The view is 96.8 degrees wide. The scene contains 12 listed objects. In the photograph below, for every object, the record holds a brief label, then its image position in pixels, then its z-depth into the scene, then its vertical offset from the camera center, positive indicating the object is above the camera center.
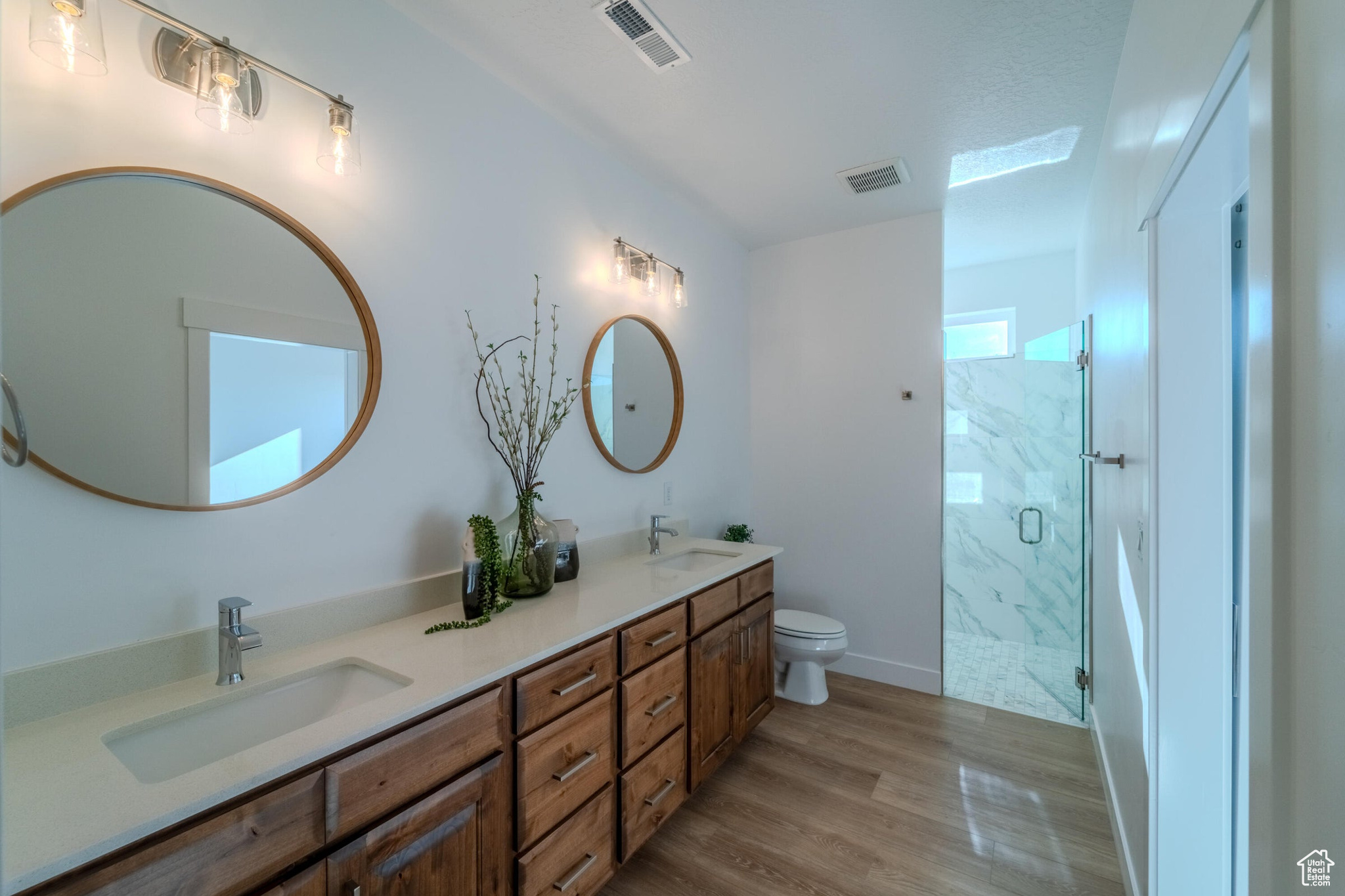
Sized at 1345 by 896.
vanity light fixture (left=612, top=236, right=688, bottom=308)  2.52 +0.80
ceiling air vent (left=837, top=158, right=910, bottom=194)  2.61 +1.24
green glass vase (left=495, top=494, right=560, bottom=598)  1.89 -0.32
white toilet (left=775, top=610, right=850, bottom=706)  2.92 -1.00
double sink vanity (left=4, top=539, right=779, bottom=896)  0.91 -0.60
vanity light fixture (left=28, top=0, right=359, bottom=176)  1.11 +0.80
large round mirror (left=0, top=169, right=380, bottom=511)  1.16 +0.24
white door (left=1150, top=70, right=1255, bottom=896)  1.33 -0.20
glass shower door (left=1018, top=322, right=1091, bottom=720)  2.88 -0.33
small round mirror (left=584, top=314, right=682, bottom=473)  2.48 +0.25
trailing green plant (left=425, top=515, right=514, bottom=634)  1.71 -0.33
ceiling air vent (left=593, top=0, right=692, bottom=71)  1.71 +1.26
